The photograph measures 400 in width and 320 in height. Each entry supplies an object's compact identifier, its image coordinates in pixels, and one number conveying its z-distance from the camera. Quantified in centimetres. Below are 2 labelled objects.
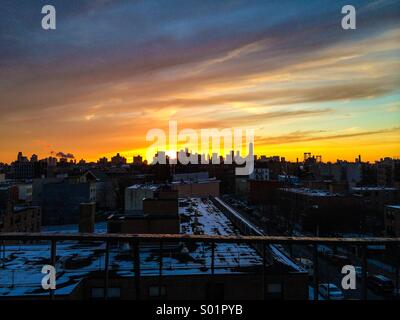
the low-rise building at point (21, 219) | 2314
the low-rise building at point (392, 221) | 2342
